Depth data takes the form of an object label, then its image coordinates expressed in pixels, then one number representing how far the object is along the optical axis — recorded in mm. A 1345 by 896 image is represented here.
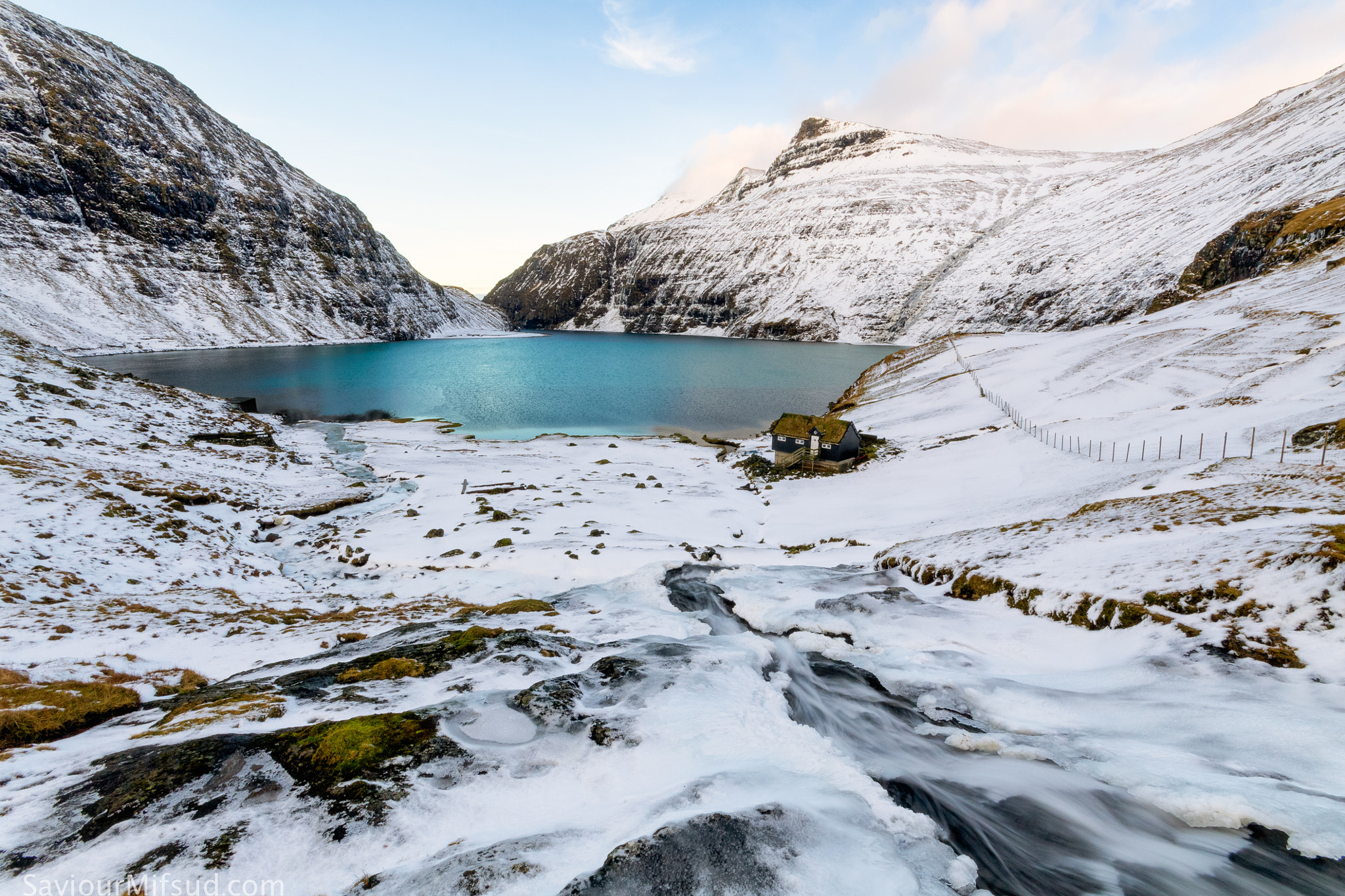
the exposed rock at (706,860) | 5559
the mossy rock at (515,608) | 15922
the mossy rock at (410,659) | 9828
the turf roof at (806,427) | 41375
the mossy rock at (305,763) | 6109
